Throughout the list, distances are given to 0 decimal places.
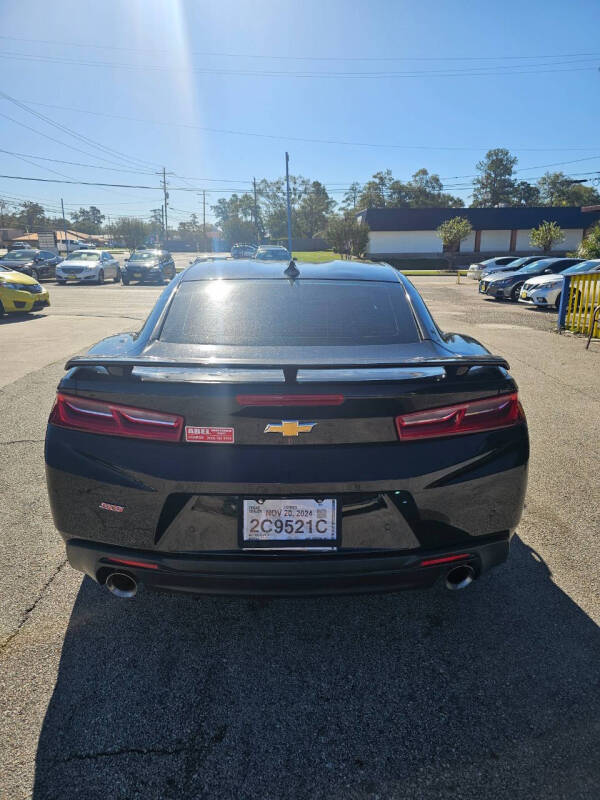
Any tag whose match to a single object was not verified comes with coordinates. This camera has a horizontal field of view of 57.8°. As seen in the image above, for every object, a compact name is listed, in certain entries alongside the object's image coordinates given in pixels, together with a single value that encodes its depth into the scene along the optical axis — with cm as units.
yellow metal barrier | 1142
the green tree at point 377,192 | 10669
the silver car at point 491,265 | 2874
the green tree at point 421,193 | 10414
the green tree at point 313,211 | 11544
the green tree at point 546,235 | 4512
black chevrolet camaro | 204
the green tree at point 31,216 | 12695
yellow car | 1347
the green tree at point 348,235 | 5344
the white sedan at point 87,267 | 2798
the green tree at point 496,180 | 10712
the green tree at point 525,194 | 10838
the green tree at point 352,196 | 12344
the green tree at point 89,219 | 16550
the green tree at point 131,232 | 12574
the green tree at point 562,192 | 10462
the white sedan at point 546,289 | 1671
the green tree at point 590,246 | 3356
